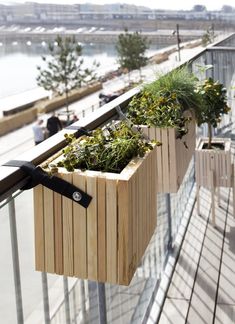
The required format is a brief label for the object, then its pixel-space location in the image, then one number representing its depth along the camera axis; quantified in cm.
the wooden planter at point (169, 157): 215
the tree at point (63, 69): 3397
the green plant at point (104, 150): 140
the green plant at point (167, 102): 213
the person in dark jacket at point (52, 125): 1204
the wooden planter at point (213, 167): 343
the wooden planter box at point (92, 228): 129
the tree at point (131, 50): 4041
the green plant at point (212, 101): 281
